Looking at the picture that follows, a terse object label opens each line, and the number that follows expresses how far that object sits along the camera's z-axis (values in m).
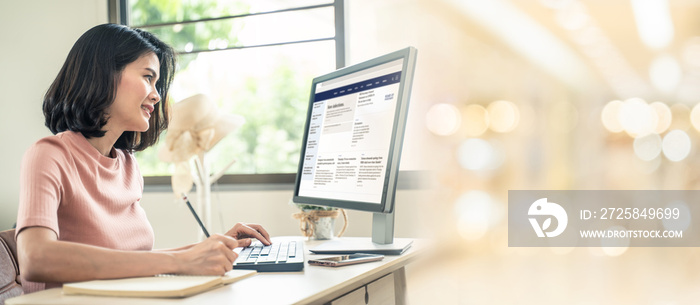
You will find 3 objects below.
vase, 1.52
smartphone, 1.04
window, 2.21
